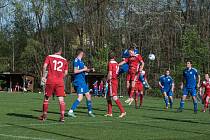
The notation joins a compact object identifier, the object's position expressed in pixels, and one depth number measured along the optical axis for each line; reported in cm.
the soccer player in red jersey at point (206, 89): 2435
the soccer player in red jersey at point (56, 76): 1449
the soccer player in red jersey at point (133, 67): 2099
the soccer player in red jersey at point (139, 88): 2509
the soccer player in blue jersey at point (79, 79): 1653
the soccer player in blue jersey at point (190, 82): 2152
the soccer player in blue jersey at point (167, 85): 2658
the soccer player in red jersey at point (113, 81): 1692
